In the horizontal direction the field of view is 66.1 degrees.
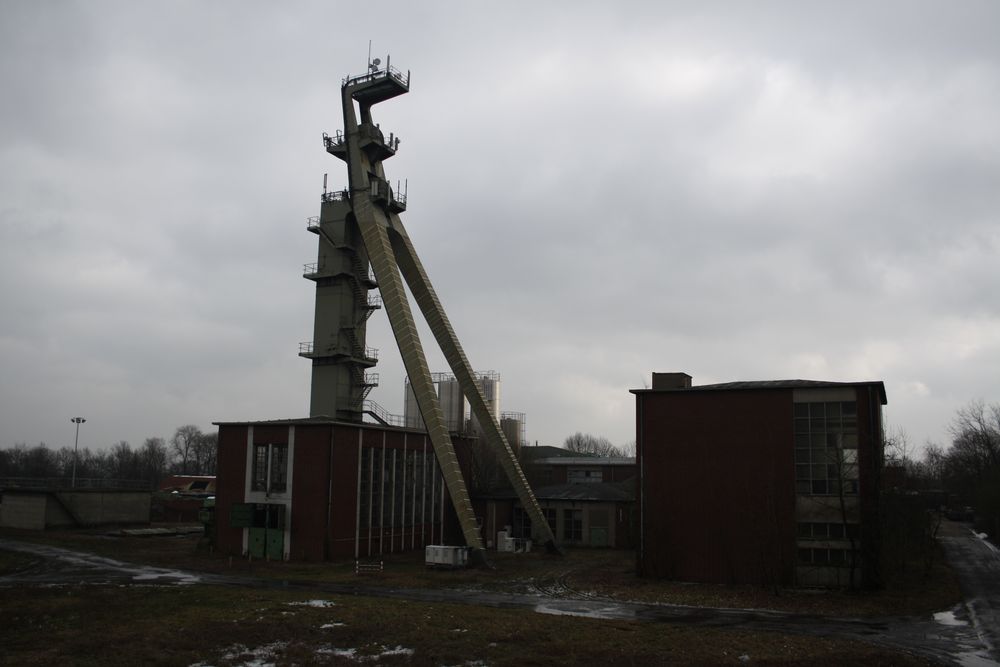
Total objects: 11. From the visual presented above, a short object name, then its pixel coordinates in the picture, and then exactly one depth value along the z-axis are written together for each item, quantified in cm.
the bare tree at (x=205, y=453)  16662
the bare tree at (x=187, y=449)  17325
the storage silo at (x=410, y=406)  7816
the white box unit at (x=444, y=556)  3475
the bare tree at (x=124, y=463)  14921
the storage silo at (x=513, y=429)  9188
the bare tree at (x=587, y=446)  18618
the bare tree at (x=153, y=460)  15060
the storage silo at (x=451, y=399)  7188
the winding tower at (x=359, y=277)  4281
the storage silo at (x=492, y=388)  9540
